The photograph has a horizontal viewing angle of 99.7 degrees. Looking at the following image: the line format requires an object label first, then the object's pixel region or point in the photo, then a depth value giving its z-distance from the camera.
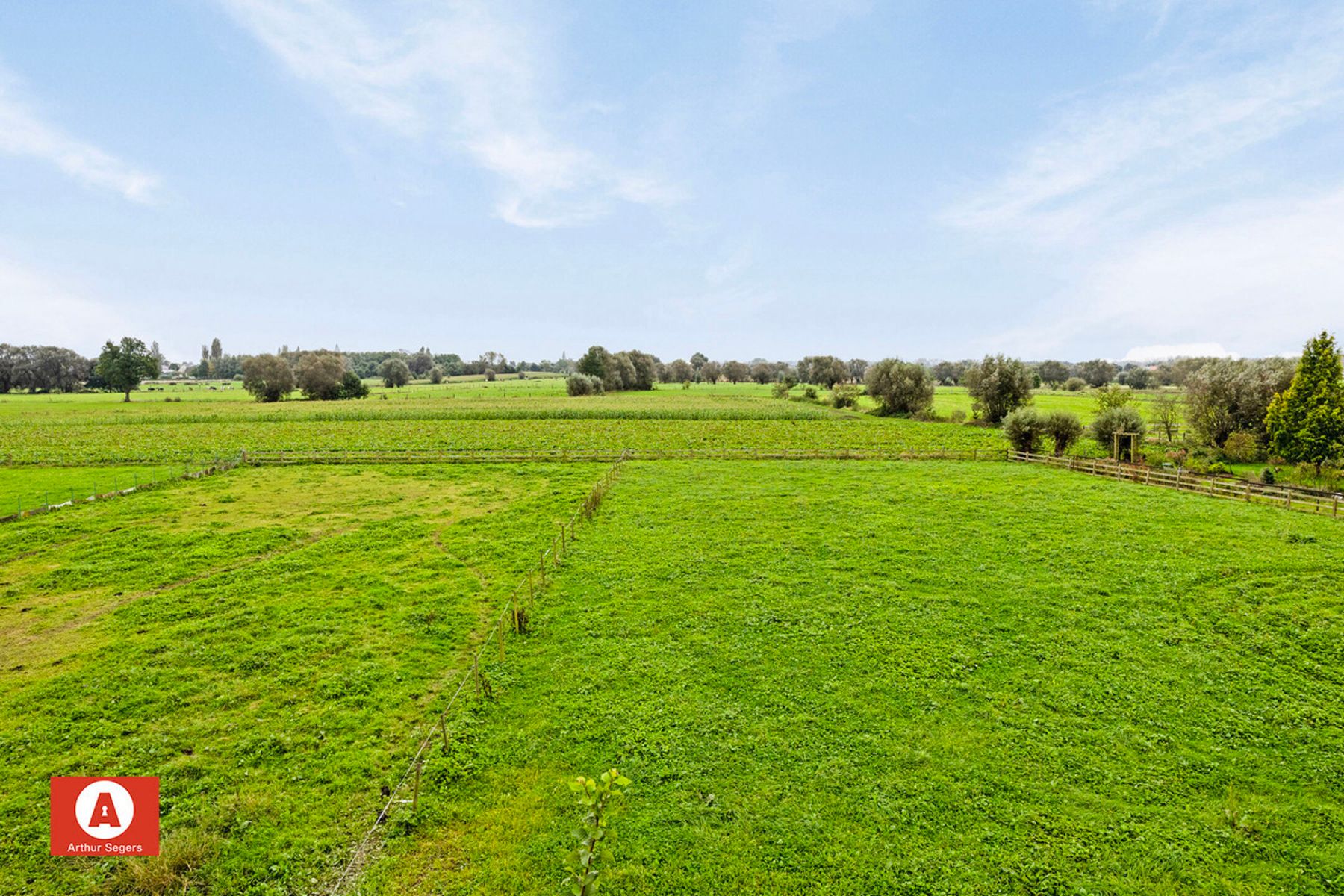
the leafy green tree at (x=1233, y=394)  44.38
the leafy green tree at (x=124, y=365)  107.19
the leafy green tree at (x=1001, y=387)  64.62
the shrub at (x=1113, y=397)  55.19
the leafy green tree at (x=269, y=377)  108.12
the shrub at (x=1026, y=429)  45.91
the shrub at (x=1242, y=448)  42.16
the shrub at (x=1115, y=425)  45.91
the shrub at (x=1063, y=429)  46.53
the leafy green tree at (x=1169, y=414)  52.81
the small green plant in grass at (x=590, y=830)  4.99
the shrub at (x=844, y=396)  91.88
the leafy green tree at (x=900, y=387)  78.06
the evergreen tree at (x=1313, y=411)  35.53
